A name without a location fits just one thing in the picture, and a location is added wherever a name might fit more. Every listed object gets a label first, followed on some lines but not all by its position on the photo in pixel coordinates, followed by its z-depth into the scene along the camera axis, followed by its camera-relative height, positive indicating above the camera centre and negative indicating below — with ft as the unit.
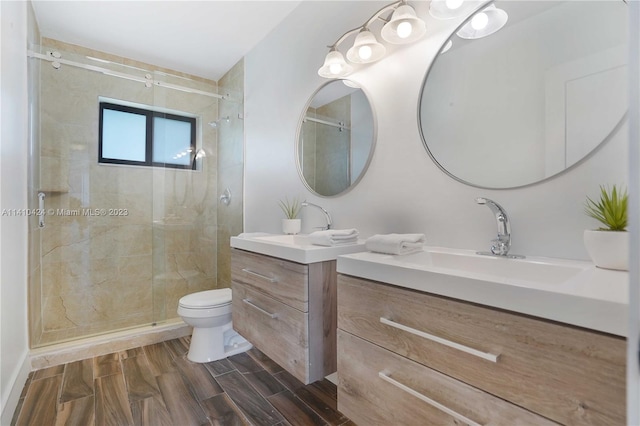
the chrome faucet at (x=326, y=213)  5.97 -0.06
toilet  6.55 -2.59
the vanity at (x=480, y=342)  1.87 -1.03
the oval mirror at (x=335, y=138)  5.35 +1.44
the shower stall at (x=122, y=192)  7.61 +0.51
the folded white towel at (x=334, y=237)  4.61 -0.42
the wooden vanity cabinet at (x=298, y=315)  4.21 -1.58
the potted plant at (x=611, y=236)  2.60 -0.22
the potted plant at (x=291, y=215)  6.52 -0.11
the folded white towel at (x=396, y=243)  3.71 -0.41
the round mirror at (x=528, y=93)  3.03 +1.40
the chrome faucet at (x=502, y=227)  3.47 -0.18
